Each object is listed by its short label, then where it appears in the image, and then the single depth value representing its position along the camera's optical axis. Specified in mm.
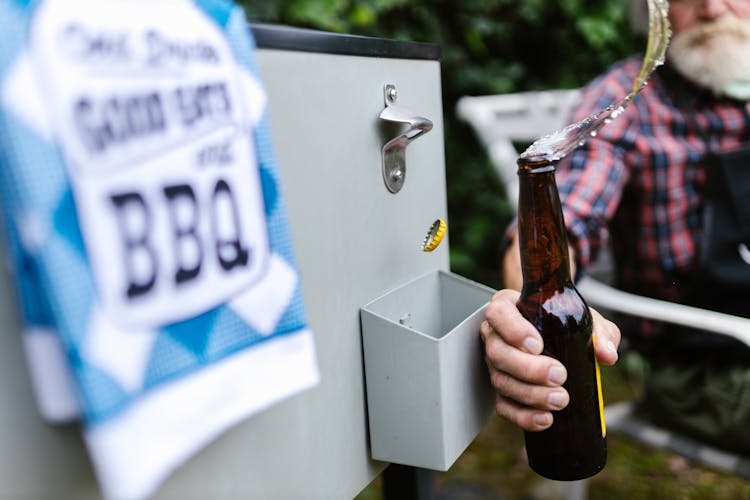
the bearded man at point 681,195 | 1080
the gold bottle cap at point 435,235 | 625
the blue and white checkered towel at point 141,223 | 314
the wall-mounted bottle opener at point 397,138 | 566
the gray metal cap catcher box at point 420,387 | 549
